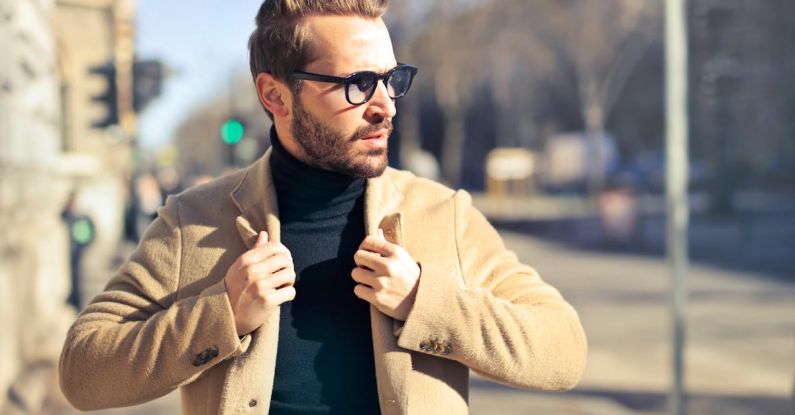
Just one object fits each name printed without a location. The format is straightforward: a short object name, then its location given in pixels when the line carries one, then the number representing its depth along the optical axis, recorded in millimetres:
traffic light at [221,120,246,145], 13117
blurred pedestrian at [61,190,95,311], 9875
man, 1777
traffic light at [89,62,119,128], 10352
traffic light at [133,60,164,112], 10375
